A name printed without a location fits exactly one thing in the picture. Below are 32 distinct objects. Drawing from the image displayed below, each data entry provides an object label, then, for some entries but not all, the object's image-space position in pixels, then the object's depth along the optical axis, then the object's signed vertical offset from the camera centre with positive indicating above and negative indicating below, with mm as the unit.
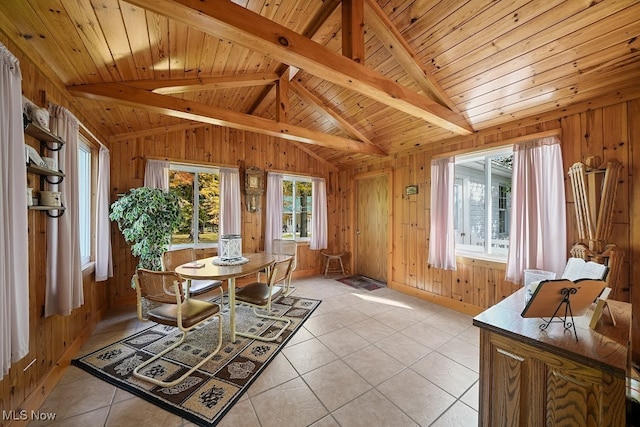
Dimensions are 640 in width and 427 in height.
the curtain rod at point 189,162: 3743 +815
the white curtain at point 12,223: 1224 -62
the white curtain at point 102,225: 2871 -162
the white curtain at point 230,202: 4145 +168
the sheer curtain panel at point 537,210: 2459 +17
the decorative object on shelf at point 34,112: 1574 +662
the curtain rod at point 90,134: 2403 +841
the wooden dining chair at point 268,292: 2486 -882
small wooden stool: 5262 -1180
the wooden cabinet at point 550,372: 947 -696
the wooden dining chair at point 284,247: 3742 -579
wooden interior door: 4793 -296
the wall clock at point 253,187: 4445 +464
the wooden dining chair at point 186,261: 2858 -653
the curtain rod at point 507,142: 2535 +823
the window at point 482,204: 3219 +121
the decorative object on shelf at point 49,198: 1722 +99
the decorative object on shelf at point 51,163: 1785 +368
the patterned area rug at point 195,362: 1696 -1322
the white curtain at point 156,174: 3611 +561
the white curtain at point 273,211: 4599 +14
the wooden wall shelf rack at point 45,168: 1606 +304
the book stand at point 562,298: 1116 -406
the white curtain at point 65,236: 1812 -190
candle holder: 2820 -413
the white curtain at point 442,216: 3406 -62
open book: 1427 -368
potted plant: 2949 -110
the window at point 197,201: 4105 +184
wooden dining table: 2262 -587
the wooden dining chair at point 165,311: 1932 -874
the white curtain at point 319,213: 5211 -28
